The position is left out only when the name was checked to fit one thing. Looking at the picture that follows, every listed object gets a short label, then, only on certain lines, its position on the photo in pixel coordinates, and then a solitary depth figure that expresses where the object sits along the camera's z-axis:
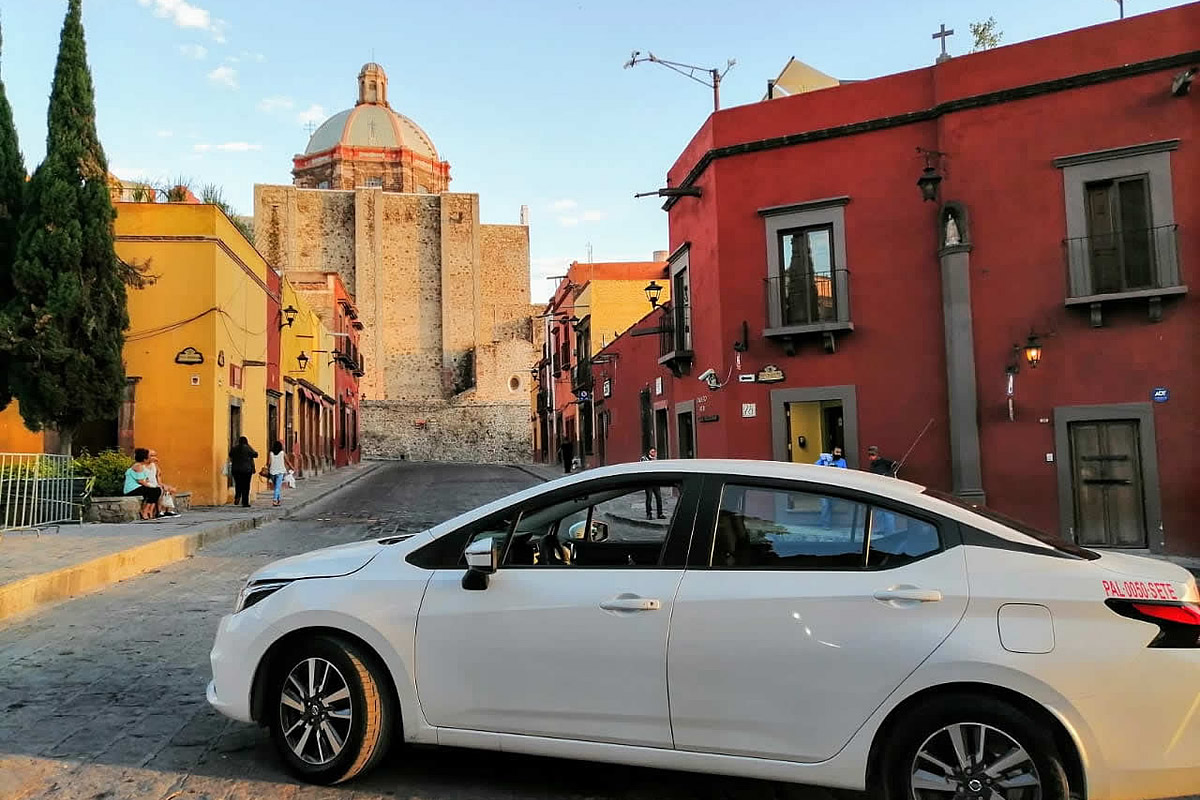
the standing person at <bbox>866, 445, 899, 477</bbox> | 13.77
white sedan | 3.08
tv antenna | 18.45
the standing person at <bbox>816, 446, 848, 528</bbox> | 13.78
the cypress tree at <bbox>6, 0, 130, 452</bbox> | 15.94
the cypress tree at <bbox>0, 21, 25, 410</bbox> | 16.64
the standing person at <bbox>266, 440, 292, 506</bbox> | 20.33
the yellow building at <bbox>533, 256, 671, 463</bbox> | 35.22
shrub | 15.18
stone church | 66.75
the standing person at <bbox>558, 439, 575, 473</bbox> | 33.22
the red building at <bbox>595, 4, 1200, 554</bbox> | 12.40
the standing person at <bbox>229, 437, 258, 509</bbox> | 19.03
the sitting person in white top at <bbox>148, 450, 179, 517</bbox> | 15.73
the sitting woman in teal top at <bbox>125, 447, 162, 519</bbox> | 15.31
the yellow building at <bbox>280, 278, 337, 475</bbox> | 29.20
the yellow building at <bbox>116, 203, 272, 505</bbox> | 18.31
